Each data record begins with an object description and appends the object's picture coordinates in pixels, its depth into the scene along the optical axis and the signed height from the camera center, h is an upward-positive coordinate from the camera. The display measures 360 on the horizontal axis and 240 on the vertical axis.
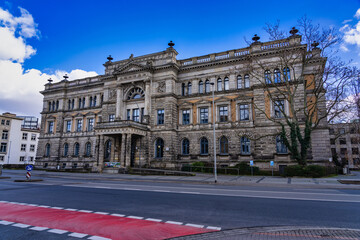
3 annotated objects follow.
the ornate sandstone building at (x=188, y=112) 31.08 +6.89
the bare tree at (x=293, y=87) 25.73 +9.05
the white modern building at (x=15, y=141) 62.97 +4.13
